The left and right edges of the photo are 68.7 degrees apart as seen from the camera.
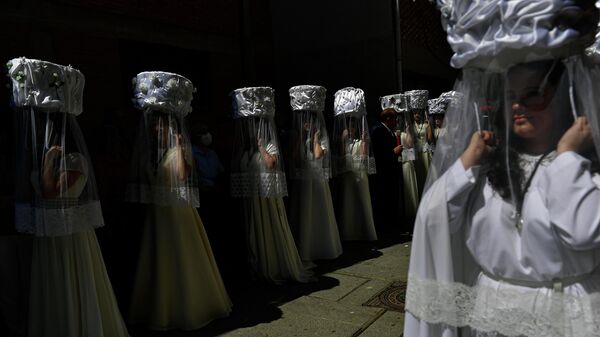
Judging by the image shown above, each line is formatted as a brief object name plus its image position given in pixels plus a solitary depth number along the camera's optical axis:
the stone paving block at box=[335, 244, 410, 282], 5.14
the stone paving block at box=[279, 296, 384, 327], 3.95
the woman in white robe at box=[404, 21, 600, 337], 1.51
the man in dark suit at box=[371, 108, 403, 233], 7.61
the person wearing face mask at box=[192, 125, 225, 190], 5.21
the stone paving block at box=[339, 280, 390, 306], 4.38
